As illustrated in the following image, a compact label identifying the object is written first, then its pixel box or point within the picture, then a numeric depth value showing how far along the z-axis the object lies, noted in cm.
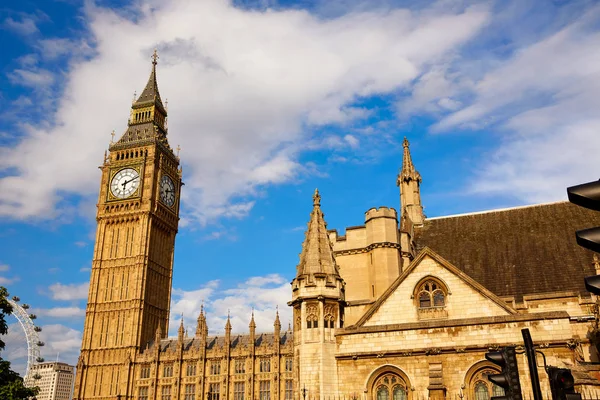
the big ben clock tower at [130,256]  8019
